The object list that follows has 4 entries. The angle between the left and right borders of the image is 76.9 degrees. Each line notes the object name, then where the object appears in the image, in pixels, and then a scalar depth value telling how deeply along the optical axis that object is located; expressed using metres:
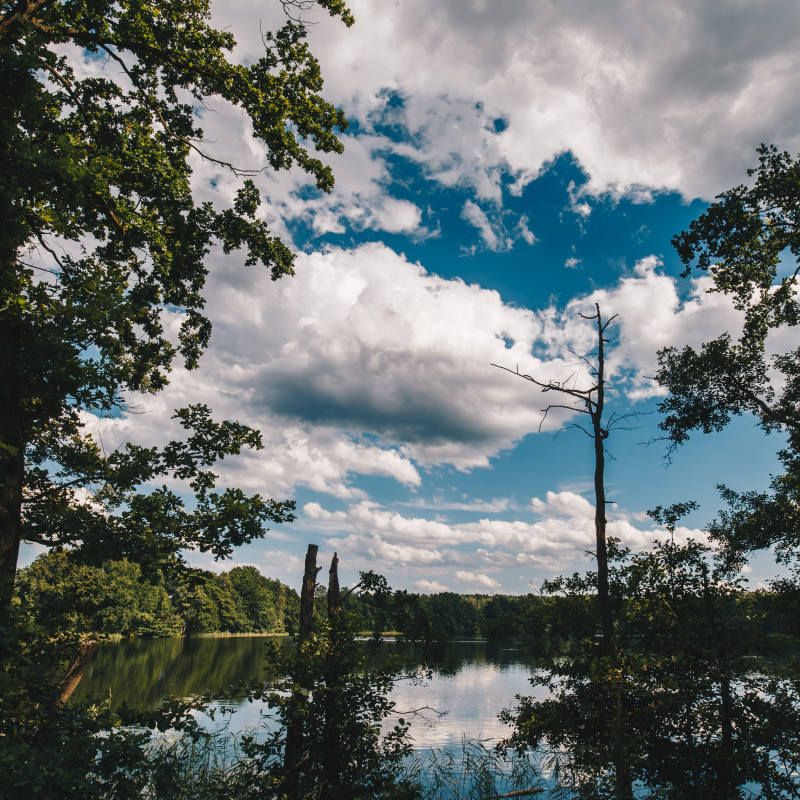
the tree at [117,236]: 6.04
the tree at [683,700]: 8.36
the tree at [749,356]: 12.35
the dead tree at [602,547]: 7.90
